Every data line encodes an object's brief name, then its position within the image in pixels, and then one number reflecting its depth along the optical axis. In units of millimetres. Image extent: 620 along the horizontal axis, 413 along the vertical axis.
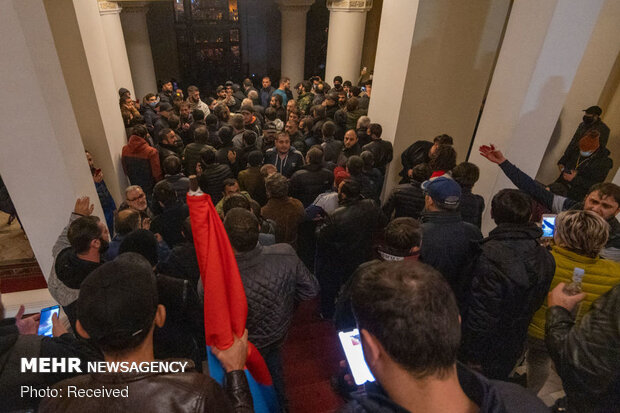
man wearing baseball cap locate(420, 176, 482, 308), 2551
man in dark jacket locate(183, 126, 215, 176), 4488
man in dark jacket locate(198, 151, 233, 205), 3938
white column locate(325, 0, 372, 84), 9016
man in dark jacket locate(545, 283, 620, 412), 1646
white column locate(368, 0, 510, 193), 4695
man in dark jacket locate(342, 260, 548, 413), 1022
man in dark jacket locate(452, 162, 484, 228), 3270
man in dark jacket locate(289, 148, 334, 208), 3922
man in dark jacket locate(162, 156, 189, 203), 3623
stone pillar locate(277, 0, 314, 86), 10750
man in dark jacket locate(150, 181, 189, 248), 3068
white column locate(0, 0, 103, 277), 2439
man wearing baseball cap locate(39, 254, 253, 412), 1205
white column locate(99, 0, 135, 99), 6715
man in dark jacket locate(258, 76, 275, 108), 8906
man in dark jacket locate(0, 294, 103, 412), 1546
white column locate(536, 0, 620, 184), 5586
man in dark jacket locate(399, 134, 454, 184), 4641
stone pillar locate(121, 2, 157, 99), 9594
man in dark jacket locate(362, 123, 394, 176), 4805
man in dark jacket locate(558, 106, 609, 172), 5258
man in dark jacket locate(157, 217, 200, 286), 2463
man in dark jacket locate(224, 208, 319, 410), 2074
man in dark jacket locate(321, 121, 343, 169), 4914
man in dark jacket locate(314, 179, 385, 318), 3053
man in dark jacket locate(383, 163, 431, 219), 3613
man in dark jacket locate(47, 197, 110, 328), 2189
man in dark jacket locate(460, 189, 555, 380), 2201
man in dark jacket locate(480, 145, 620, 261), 2686
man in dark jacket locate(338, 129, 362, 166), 4770
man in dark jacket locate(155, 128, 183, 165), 5086
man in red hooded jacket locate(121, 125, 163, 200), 4738
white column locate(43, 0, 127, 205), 4078
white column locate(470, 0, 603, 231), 3326
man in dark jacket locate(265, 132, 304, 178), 4496
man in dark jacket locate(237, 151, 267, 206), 4027
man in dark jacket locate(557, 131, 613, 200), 5168
